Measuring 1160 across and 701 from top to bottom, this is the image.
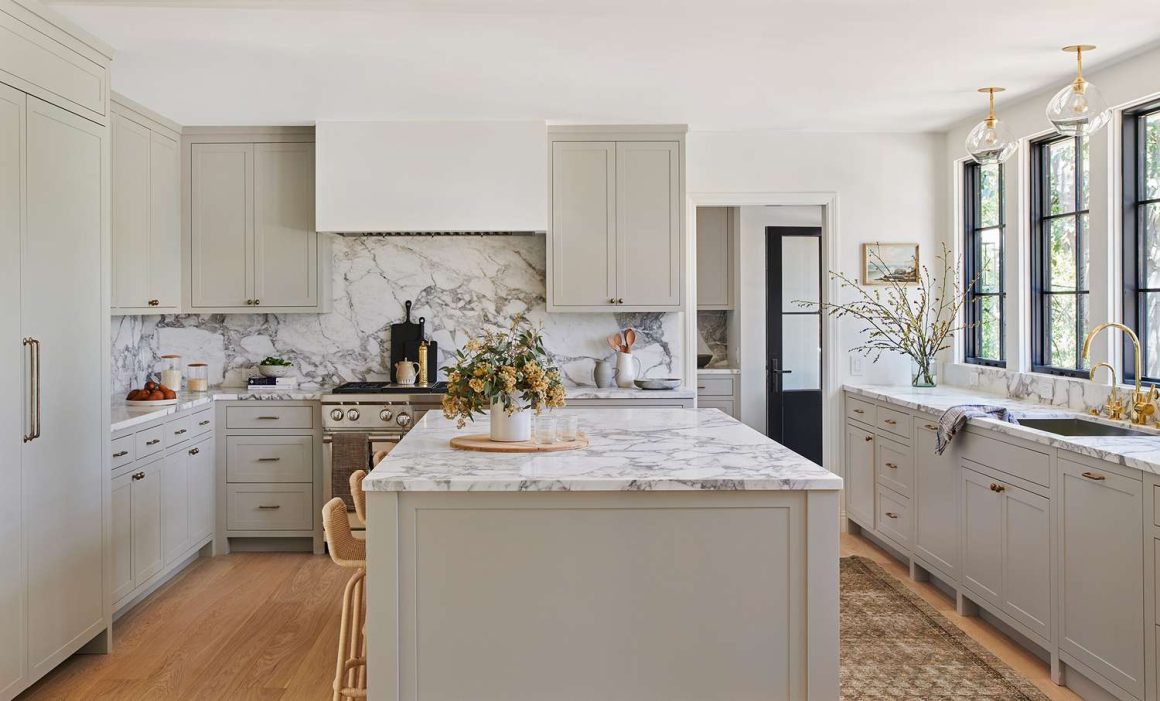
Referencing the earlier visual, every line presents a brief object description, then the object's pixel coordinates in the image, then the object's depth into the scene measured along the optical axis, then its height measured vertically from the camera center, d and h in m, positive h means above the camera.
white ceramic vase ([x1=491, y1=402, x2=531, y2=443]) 3.01 -0.27
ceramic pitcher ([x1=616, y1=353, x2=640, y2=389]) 5.46 -0.14
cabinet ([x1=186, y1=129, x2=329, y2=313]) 5.27 +0.74
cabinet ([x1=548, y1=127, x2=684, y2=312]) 5.25 +0.76
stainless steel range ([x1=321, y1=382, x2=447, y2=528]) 5.02 -0.38
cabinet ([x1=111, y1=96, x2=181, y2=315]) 4.53 +0.74
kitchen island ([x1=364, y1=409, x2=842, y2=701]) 2.48 -0.69
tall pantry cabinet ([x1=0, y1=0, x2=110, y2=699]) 2.92 +0.03
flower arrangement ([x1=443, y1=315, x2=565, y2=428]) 2.88 -0.11
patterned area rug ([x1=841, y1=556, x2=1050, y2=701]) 3.17 -1.22
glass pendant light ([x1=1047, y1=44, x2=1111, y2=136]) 2.99 +0.79
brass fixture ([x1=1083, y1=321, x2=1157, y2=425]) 3.49 -0.23
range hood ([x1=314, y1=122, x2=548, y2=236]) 5.09 +0.99
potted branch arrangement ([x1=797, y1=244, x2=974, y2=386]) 5.39 +0.22
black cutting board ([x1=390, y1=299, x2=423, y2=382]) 5.55 +0.08
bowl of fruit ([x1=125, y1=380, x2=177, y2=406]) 4.48 -0.24
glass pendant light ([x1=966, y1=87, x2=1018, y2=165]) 3.76 +0.86
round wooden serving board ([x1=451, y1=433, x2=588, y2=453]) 2.89 -0.33
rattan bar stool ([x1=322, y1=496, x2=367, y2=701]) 2.76 -0.78
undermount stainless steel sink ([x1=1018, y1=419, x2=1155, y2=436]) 3.66 -0.35
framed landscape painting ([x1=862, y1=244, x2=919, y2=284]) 5.53 +0.51
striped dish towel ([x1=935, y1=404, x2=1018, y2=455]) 3.89 -0.31
